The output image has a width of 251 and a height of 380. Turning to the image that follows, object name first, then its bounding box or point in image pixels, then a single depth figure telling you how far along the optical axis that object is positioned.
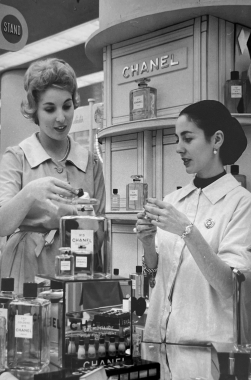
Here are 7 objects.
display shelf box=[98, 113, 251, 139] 2.02
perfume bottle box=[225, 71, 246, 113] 2.09
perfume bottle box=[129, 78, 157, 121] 2.33
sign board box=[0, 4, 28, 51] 2.12
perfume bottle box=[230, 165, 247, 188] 2.05
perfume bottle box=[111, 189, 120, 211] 2.34
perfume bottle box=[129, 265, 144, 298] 2.27
